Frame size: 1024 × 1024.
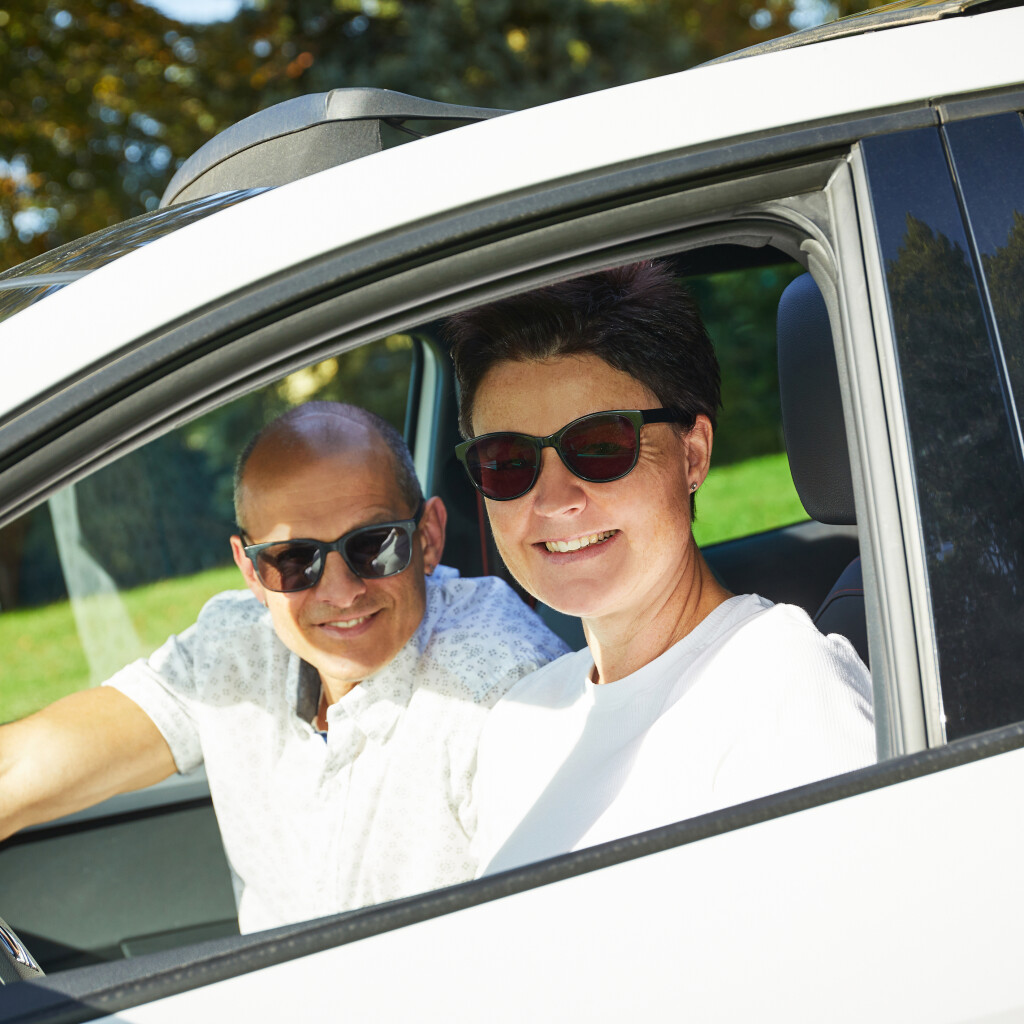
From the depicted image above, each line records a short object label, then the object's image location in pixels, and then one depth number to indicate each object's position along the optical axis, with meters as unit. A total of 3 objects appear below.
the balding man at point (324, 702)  1.87
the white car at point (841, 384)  0.91
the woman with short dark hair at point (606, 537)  1.37
